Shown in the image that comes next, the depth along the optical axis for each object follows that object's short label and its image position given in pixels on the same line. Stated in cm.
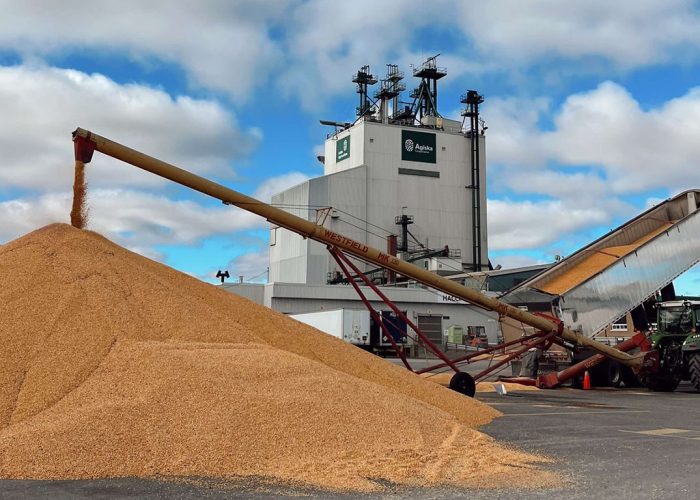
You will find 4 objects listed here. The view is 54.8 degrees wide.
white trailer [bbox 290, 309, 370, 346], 4103
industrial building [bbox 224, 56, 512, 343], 5844
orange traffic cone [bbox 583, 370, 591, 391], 1928
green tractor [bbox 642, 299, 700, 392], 1881
